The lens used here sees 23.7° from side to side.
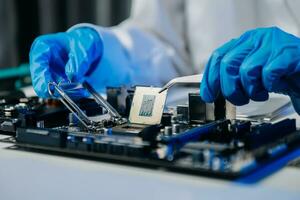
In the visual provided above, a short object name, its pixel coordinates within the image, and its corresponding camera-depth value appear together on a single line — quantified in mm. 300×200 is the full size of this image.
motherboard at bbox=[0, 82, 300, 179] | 617
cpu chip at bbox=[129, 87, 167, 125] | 755
